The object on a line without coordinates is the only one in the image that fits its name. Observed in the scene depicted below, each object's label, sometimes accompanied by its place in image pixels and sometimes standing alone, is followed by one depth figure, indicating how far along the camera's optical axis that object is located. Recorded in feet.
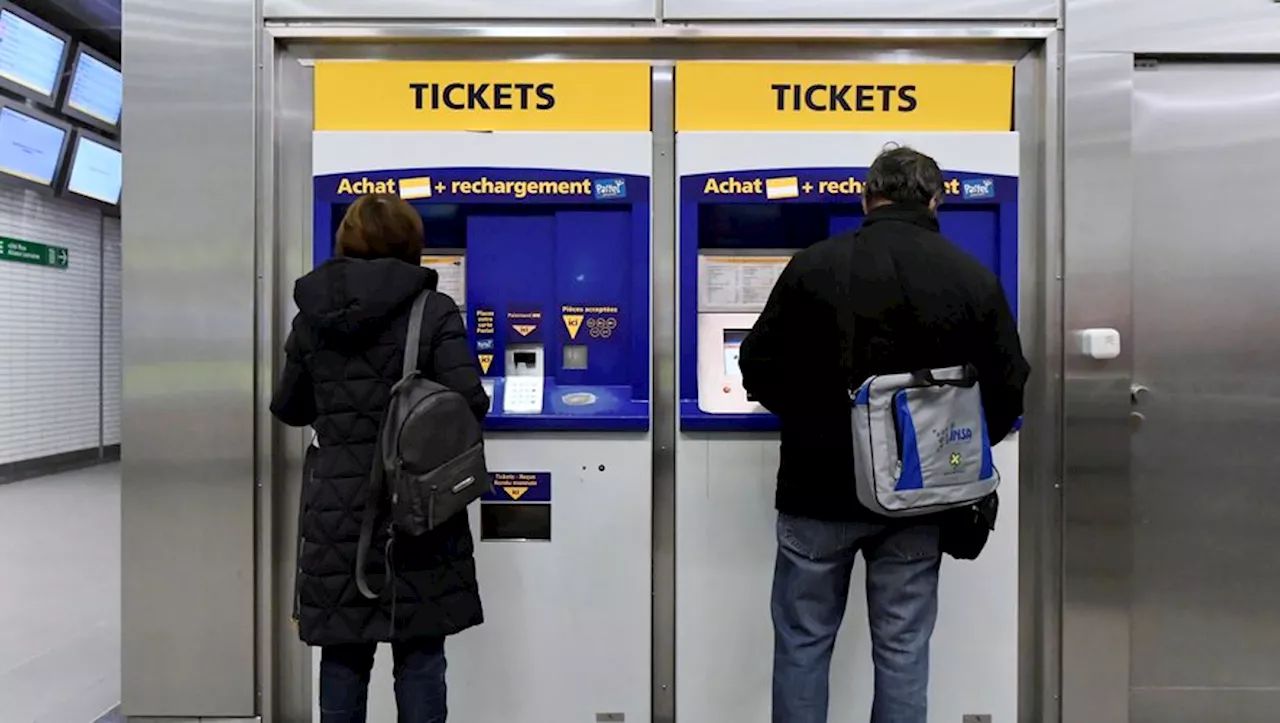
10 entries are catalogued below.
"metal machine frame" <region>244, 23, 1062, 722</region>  8.14
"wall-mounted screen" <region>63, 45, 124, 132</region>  23.00
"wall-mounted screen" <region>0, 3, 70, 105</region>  20.17
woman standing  5.82
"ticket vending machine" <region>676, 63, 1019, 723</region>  7.91
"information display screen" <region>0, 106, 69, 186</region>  21.08
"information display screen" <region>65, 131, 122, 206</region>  23.84
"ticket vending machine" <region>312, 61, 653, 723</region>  7.78
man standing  5.81
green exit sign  22.57
